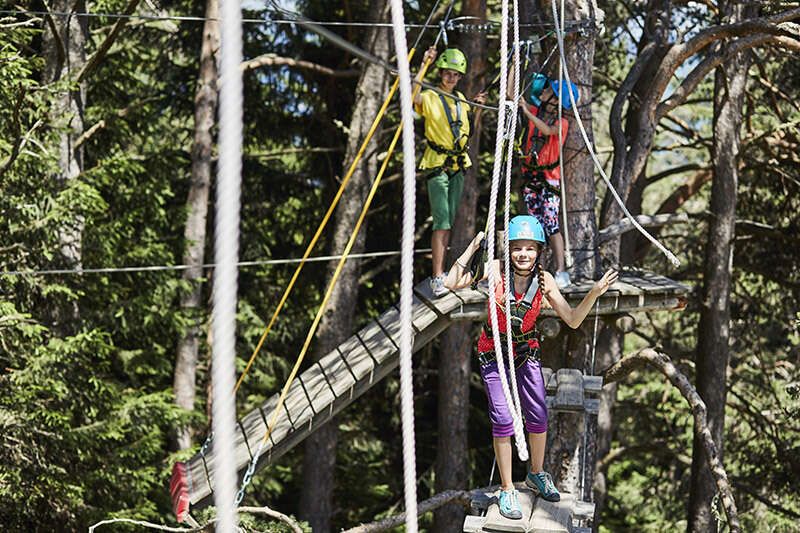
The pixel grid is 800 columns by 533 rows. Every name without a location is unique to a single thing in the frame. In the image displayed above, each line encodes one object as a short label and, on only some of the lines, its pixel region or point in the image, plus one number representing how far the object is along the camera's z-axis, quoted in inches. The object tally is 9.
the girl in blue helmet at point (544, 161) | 500.1
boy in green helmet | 482.3
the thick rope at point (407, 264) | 167.9
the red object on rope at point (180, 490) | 475.8
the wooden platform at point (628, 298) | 475.5
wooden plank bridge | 476.7
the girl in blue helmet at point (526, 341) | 366.3
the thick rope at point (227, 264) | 118.1
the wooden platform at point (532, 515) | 348.2
